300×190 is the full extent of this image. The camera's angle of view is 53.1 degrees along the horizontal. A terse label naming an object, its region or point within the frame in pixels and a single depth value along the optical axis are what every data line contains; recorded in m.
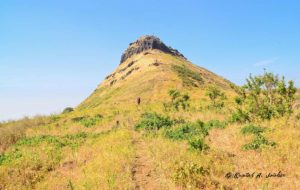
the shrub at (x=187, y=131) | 13.20
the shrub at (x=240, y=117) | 15.99
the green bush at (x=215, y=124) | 15.04
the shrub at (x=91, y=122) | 24.93
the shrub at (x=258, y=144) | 9.89
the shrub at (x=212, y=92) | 30.89
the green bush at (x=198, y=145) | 9.85
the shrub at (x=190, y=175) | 6.96
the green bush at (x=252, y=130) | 12.20
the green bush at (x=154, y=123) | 17.96
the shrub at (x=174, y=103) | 29.76
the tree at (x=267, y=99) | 15.66
